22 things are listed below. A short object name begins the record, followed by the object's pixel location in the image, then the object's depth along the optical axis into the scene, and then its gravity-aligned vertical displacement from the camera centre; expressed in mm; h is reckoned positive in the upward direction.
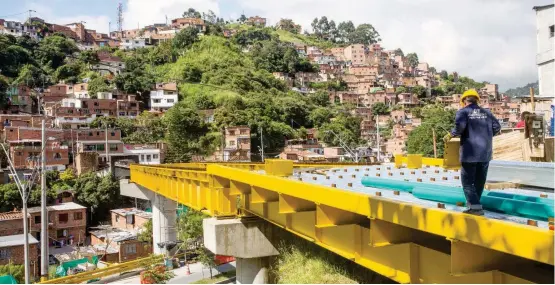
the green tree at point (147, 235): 32322 -6180
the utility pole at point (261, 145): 57266 +181
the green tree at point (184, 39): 103812 +25521
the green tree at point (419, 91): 114375 +12910
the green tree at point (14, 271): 24194 -6405
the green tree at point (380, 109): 100000 +7592
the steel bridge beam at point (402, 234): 3535 -1034
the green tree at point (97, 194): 41844 -4032
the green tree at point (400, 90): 112312 +13230
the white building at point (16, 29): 93250 +26754
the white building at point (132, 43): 117188 +28447
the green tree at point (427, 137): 53281 +537
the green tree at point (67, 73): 77688 +14021
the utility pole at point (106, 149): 48056 +257
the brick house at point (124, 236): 32156 -6686
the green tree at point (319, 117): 75250 +4705
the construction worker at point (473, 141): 4355 -16
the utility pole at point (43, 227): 15316 -2578
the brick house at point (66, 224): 36125 -5890
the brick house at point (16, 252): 28016 -6219
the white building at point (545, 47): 20203 +4285
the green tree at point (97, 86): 65750 +9722
